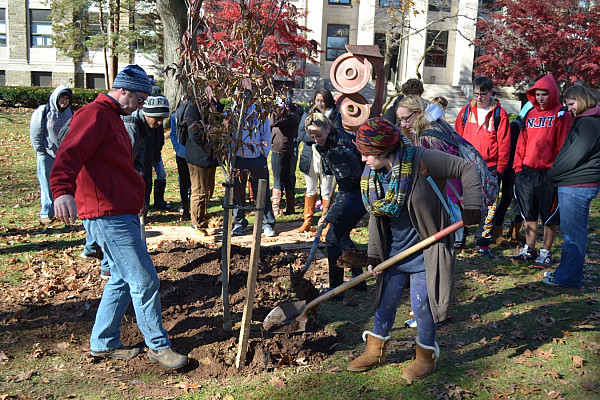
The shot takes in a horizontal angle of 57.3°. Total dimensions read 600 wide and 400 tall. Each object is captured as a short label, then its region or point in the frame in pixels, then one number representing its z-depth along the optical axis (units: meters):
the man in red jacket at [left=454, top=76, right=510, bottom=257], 6.86
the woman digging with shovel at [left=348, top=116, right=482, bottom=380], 3.69
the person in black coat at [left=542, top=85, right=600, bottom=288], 5.49
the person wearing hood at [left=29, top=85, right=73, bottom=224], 8.12
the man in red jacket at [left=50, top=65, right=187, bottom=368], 3.69
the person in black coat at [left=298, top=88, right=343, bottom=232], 7.72
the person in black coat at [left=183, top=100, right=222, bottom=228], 7.32
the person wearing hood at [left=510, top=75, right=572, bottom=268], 6.23
